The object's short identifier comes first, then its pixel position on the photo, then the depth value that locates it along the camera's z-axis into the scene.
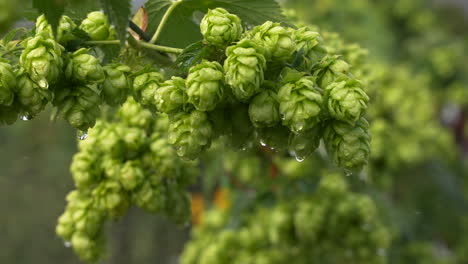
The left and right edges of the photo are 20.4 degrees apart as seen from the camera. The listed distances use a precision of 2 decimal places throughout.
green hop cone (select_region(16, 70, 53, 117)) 0.76
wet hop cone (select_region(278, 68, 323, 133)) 0.75
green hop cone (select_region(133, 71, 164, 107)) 0.80
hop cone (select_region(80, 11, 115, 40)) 0.84
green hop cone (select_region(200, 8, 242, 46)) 0.78
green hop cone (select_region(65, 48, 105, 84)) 0.77
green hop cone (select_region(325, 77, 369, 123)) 0.76
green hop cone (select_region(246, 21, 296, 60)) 0.77
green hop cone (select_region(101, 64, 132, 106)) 0.80
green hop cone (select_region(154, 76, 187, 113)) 0.77
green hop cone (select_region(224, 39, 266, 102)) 0.75
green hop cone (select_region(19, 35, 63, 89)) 0.75
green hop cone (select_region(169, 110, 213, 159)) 0.77
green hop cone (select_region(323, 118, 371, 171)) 0.77
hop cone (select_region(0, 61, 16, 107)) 0.75
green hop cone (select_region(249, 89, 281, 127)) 0.76
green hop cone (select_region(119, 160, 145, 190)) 0.92
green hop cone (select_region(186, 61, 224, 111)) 0.75
